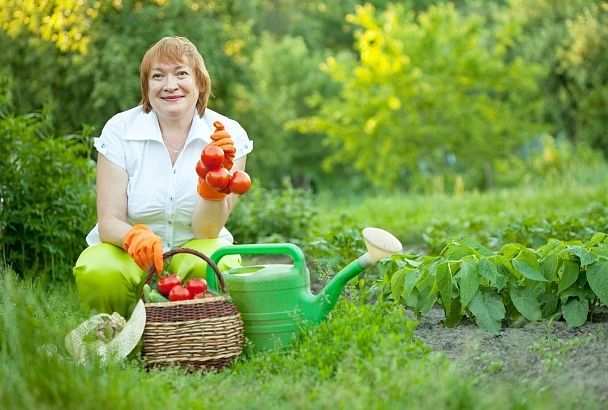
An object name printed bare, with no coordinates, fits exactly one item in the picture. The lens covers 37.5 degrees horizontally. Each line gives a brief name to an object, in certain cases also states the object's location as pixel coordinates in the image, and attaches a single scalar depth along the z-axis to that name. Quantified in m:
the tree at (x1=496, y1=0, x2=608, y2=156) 15.04
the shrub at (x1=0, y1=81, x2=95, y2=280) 4.71
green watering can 3.15
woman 3.45
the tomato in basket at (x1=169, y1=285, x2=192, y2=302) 3.11
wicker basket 3.01
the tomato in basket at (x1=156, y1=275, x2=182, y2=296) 3.18
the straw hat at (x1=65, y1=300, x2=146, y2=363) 2.95
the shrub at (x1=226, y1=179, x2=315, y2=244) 6.12
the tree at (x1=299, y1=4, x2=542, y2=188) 15.41
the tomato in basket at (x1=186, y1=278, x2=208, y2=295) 3.14
